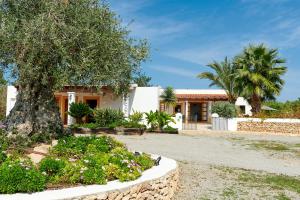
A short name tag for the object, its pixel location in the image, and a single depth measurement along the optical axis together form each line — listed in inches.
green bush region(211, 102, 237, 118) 756.6
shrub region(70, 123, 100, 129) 583.9
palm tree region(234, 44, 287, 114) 817.9
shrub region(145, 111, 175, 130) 640.1
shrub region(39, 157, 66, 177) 160.1
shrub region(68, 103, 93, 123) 658.9
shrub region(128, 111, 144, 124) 631.4
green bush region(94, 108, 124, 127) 611.5
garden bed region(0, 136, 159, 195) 140.8
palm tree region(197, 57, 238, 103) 953.2
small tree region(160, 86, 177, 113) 866.0
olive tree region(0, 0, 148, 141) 218.9
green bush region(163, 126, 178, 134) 635.2
